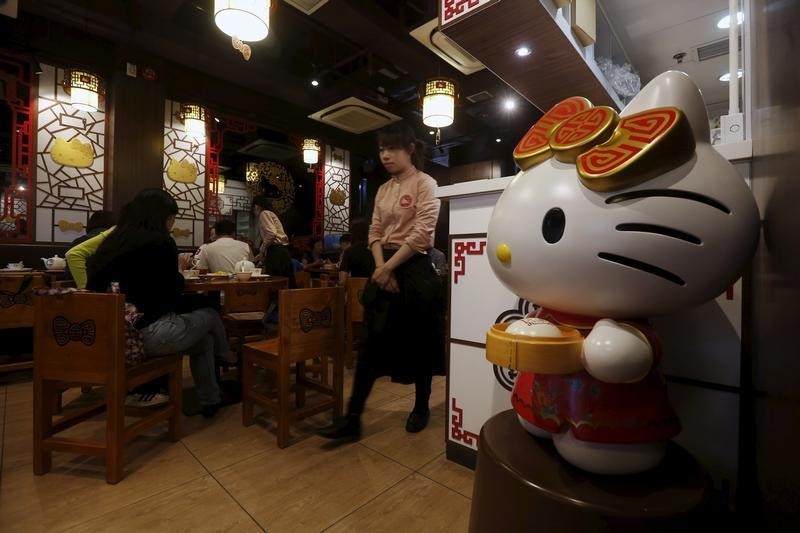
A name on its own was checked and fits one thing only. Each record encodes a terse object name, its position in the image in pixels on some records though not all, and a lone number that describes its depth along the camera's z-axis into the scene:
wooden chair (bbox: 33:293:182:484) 1.45
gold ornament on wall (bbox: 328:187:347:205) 6.64
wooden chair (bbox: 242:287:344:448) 1.76
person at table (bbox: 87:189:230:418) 1.76
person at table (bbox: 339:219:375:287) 3.35
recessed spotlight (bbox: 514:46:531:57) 2.14
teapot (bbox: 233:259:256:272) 2.63
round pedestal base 0.61
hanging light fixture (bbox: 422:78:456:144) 3.92
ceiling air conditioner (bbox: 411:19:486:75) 3.31
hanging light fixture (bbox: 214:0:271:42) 2.37
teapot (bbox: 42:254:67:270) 3.18
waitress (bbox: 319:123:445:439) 1.73
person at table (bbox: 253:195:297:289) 3.48
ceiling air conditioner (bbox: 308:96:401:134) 5.17
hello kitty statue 0.62
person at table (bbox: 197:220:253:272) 3.09
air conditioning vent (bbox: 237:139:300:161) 6.88
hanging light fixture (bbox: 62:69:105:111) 3.53
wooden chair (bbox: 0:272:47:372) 2.57
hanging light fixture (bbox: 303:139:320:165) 5.89
